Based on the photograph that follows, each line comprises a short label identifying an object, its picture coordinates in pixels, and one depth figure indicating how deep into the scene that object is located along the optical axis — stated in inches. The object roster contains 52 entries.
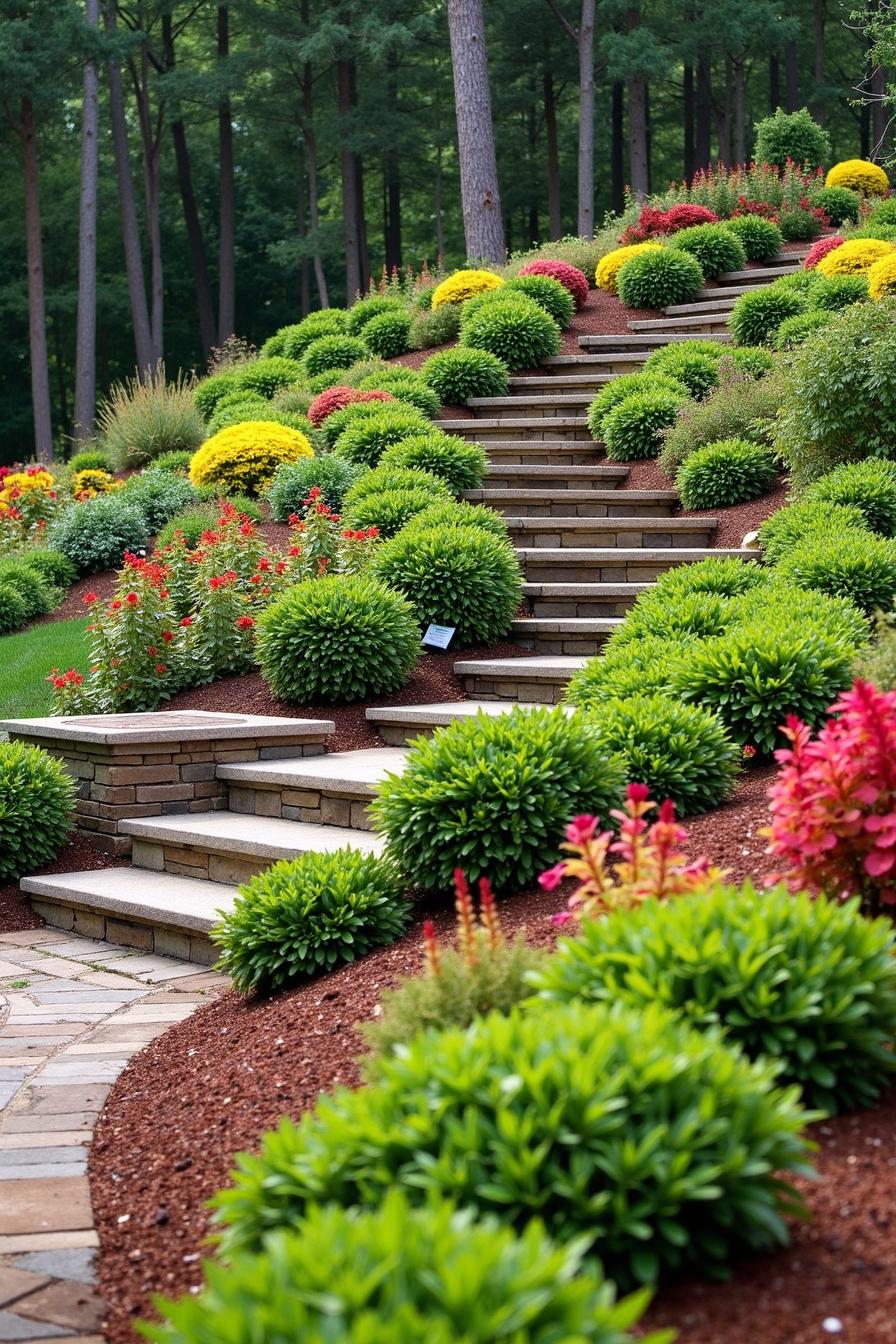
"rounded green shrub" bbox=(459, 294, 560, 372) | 483.2
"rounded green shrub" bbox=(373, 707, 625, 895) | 164.6
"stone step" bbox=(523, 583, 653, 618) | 309.7
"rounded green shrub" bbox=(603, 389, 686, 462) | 387.2
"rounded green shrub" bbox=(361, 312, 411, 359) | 548.1
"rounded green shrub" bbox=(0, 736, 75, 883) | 236.1
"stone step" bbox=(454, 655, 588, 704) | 267.6
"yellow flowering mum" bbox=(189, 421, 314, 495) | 421.1
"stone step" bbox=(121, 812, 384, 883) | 209.5
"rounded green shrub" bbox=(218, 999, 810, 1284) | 77.7
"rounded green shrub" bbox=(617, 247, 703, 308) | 527.5
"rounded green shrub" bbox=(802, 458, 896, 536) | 273.0
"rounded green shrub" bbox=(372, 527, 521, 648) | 288.5
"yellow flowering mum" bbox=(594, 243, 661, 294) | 565.9
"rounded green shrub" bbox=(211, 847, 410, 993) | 164.9
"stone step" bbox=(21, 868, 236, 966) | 205.6
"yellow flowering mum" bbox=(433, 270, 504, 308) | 548.7
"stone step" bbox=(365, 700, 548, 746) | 248.8
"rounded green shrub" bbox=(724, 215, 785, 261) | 573.0
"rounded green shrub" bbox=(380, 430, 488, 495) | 367.9
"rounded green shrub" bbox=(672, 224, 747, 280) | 553.0
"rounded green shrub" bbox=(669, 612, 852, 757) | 190.5
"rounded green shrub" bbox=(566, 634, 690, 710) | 202.4
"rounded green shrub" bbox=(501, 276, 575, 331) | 518.9
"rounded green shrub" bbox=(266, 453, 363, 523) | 369.7
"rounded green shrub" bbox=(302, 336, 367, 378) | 548.1
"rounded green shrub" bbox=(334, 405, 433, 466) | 392.2
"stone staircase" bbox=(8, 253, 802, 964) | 216.2
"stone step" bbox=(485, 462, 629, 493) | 385.1
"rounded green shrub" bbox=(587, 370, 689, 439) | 404.0
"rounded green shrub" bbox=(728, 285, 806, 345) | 438.9
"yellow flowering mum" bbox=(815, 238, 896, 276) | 458.9
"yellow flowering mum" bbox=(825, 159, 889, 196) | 676.1
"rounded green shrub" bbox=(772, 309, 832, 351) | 398.9
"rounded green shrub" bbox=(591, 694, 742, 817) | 178.4
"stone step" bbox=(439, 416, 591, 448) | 428.1
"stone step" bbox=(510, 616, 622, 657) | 293.9
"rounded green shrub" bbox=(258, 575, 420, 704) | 263.3
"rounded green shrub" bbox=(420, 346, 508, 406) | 458.9
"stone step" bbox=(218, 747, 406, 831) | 218.4
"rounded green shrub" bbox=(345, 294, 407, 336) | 586.2
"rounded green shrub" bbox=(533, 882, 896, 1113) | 96.4
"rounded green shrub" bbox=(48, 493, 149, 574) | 418.3
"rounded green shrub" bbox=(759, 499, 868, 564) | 264.8
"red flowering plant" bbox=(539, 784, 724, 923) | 113.4
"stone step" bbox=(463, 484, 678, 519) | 357.7
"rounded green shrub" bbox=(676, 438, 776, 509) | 337.7
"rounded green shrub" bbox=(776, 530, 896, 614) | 235.5
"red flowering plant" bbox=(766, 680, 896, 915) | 114.8
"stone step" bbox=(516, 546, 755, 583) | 315.6
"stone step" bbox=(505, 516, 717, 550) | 334.3
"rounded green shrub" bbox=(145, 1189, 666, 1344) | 61.7
